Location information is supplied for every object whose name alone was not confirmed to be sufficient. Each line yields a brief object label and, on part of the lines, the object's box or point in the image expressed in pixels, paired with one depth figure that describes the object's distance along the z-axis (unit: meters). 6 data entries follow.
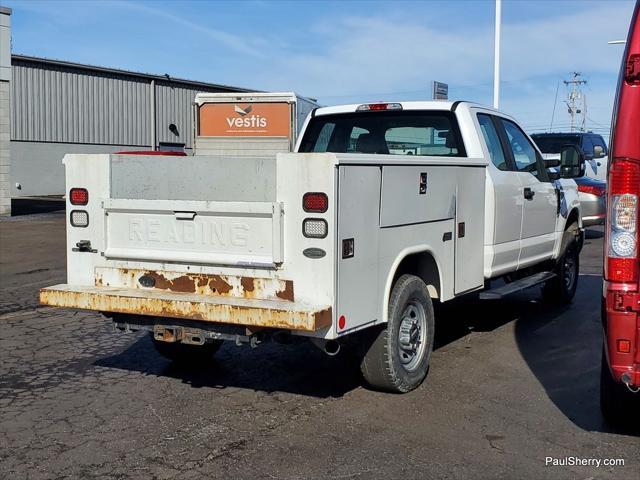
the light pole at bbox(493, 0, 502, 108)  20.99
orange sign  11.70
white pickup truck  4.83
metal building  35.94
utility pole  77.12
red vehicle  4.27
